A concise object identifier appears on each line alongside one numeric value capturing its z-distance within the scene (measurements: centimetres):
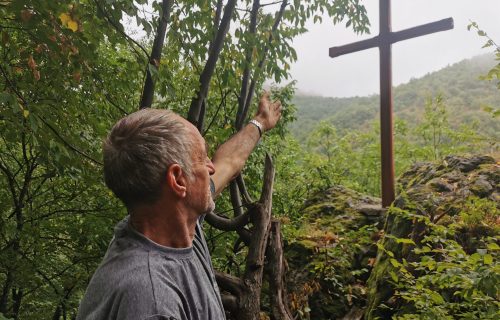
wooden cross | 550
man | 115
